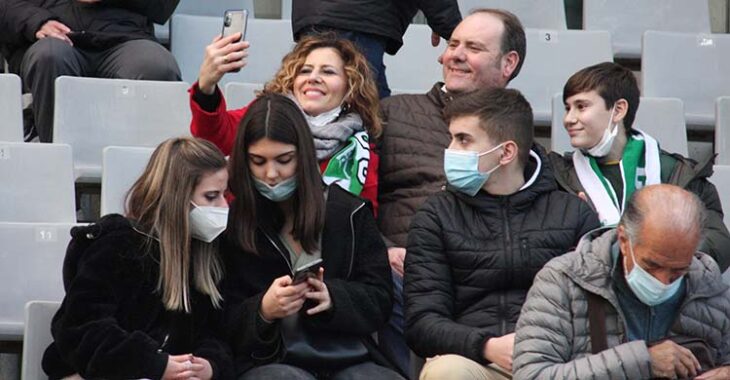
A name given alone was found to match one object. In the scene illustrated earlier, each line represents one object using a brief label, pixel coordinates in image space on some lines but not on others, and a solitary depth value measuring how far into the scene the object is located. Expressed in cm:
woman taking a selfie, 920
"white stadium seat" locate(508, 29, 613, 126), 1262
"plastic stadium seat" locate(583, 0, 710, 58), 1378
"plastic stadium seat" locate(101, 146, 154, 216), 985
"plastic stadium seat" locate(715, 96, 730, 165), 1177
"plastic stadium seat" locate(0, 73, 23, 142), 1099
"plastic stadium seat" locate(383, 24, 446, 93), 1255
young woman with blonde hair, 782
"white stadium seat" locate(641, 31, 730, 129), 1264
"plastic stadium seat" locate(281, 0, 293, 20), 1383
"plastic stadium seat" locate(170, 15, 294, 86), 1257
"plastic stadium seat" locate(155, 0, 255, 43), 1352
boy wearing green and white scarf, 948
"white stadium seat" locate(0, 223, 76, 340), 945
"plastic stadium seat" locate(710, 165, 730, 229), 1077
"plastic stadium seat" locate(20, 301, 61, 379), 811
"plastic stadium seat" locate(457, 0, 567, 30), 1378
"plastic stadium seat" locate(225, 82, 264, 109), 1112
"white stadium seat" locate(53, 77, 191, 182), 1103
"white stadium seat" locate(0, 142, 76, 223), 1027
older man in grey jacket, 740
